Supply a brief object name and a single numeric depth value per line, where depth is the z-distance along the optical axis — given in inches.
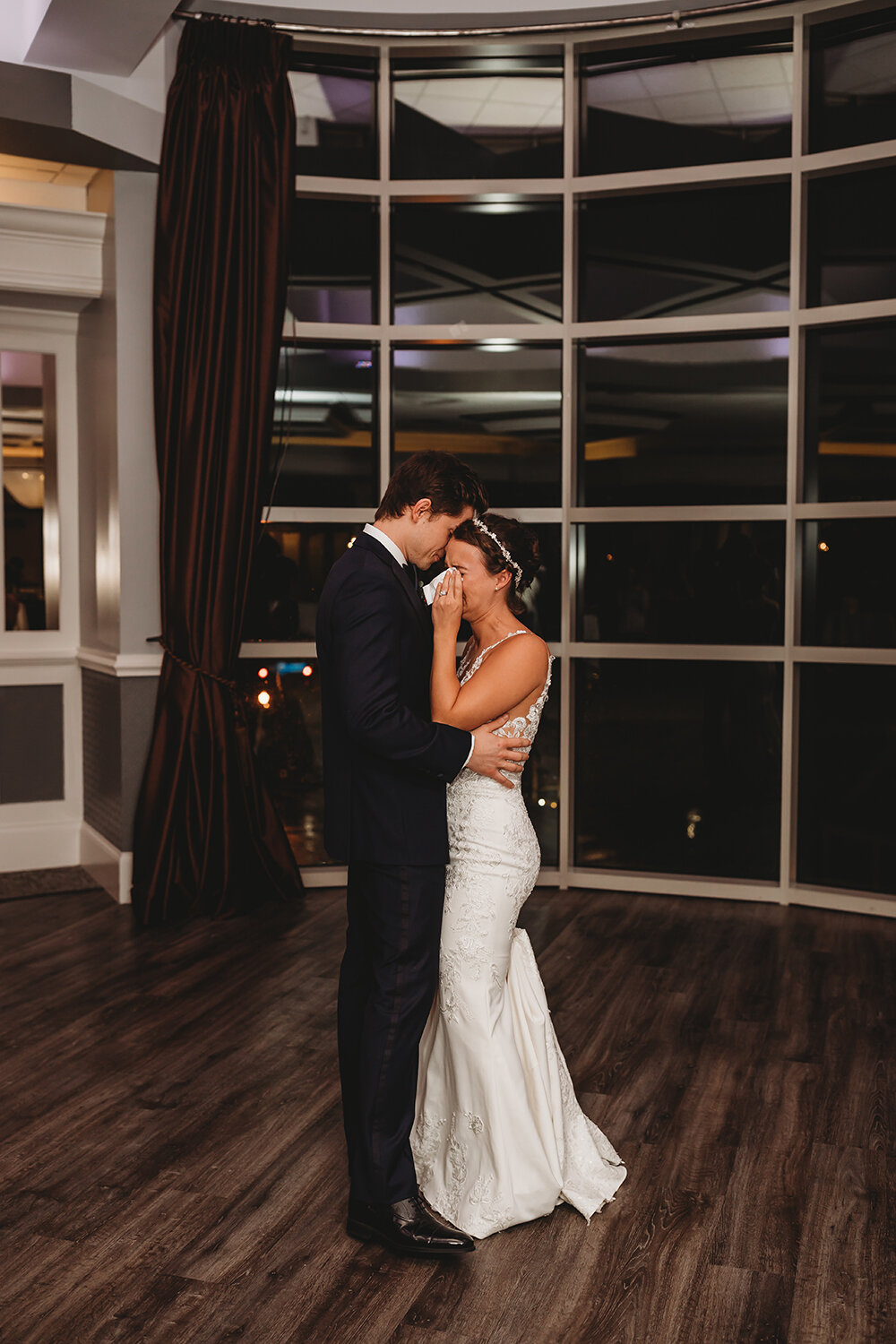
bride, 96.1
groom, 90.7
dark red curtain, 183.2
